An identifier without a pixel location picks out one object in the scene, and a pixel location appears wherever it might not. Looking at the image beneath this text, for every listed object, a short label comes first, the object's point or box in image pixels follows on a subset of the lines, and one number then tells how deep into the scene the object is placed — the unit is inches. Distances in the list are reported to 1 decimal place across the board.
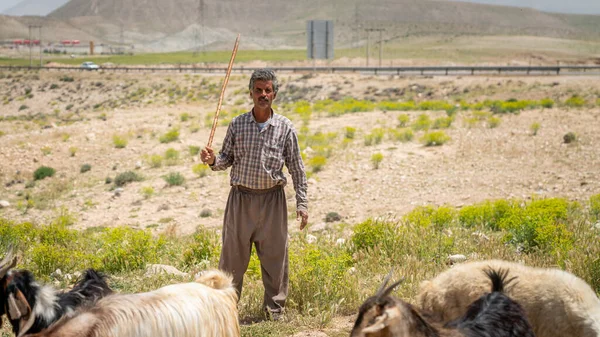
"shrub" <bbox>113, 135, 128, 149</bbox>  863.1
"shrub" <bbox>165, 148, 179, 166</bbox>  751.7
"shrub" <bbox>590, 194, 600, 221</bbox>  405.7
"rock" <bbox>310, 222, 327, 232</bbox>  455.1
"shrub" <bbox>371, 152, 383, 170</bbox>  644.7
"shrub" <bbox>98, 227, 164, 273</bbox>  320.2
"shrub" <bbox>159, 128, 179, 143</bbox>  872.3
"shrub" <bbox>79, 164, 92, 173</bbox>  763.2
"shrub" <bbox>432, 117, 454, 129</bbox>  813.9
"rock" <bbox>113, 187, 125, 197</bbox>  641.9
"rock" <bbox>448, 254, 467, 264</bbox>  302.0
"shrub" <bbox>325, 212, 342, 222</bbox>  499.9
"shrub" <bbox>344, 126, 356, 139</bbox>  800.7
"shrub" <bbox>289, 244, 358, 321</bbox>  246.5
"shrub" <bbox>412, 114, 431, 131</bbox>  814.4
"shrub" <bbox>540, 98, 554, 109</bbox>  952.7
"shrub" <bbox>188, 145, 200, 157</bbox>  781.9
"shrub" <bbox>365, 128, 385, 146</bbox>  740.9
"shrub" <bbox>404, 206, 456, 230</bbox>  374.0
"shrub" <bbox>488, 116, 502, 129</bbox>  790.5
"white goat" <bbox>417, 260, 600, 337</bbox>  181.8
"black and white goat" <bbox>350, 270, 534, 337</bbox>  117.5
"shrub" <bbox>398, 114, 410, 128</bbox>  871.2
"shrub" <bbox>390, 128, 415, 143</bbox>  754.8
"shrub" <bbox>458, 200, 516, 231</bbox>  398.9
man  226.1
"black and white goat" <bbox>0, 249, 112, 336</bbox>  163.6
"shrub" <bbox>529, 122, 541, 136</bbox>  729.3
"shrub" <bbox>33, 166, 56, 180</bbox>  748.0
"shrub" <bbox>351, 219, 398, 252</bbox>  328.5
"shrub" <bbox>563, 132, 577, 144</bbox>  666.2
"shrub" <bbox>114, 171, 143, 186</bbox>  682.2
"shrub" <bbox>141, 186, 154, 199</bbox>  625.4
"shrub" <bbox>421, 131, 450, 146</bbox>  716.0
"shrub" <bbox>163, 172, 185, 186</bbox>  652.4
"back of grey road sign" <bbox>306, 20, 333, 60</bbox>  1585.9
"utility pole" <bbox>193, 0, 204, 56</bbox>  6870.1
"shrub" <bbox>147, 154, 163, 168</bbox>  747.4
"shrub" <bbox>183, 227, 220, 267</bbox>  331.0
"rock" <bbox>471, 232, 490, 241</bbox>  343.3
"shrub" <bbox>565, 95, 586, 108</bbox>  963.3
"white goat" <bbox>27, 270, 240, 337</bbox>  138.9
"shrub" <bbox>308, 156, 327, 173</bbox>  654.5
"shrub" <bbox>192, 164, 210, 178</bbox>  675.4
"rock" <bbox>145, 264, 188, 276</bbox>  298.2
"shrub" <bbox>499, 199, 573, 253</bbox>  309.4
